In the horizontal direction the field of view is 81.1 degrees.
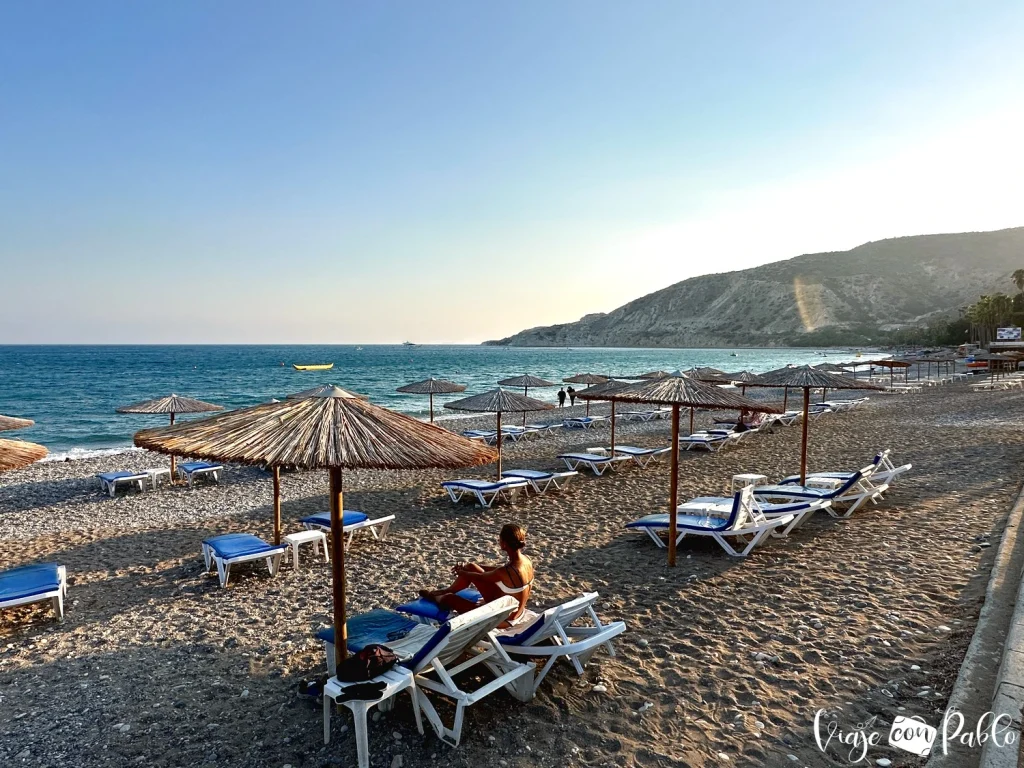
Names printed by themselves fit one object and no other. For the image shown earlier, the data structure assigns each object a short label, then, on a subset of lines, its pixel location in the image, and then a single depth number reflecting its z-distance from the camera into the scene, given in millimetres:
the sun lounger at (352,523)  7722
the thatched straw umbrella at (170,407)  12781
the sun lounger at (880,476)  8969
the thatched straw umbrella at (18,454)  5656
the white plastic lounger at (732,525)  6832
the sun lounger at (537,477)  10594
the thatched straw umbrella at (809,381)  9875
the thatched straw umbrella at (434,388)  15336
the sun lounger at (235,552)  6355
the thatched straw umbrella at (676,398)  6393
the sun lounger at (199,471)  12547
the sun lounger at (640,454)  12953
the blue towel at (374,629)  3924
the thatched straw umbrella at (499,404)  11047
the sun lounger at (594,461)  12445
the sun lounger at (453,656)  3361
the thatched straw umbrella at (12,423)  7149
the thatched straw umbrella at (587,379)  22262
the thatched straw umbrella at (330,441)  3568
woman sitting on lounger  4219
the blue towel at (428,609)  4266
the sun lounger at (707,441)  15141
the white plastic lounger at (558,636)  3811
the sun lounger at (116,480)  12008
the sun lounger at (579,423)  22109
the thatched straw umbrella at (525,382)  15670
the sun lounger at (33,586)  5336
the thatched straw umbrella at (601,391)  7379
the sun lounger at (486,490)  9719
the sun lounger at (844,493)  8172
